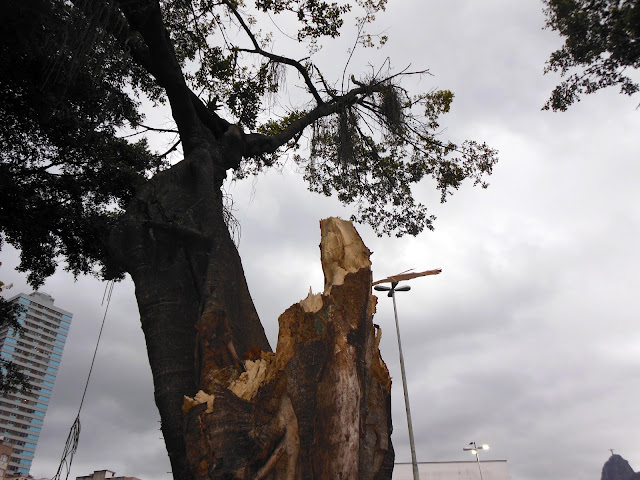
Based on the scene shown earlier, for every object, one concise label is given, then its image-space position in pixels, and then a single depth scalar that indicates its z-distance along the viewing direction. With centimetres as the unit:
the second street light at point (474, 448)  2564
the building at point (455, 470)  3438
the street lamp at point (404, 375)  1386
